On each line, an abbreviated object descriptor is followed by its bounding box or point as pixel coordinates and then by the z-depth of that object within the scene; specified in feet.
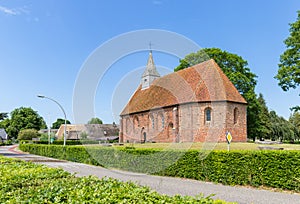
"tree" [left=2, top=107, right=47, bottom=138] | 288.92
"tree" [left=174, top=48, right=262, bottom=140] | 123.75
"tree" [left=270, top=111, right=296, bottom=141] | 220.94
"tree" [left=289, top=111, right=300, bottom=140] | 252.07
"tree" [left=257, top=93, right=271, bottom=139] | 190.52
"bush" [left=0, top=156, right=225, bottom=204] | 12.42
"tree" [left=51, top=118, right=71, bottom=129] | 396.78
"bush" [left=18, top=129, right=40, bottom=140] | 229.04
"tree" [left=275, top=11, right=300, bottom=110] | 108.58
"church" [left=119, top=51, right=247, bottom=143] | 100.99
